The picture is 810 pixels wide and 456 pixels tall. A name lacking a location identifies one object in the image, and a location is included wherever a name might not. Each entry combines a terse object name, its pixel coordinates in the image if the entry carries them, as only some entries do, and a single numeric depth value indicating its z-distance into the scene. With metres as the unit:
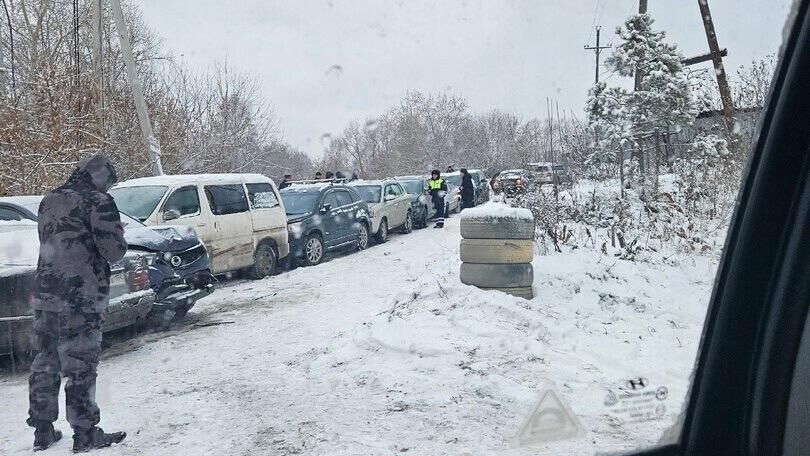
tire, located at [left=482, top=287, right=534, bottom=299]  6.80
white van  4.90
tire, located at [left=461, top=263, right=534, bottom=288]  6.84
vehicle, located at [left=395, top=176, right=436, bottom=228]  19.33
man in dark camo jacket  3.48
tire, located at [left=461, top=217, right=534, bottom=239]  6.85
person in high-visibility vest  17.78
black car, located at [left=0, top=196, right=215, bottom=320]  5.43
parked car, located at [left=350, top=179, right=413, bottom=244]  16.08
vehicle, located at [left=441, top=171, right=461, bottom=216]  20.45
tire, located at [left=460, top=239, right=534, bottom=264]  6.87
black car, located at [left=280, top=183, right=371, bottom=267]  12.77
